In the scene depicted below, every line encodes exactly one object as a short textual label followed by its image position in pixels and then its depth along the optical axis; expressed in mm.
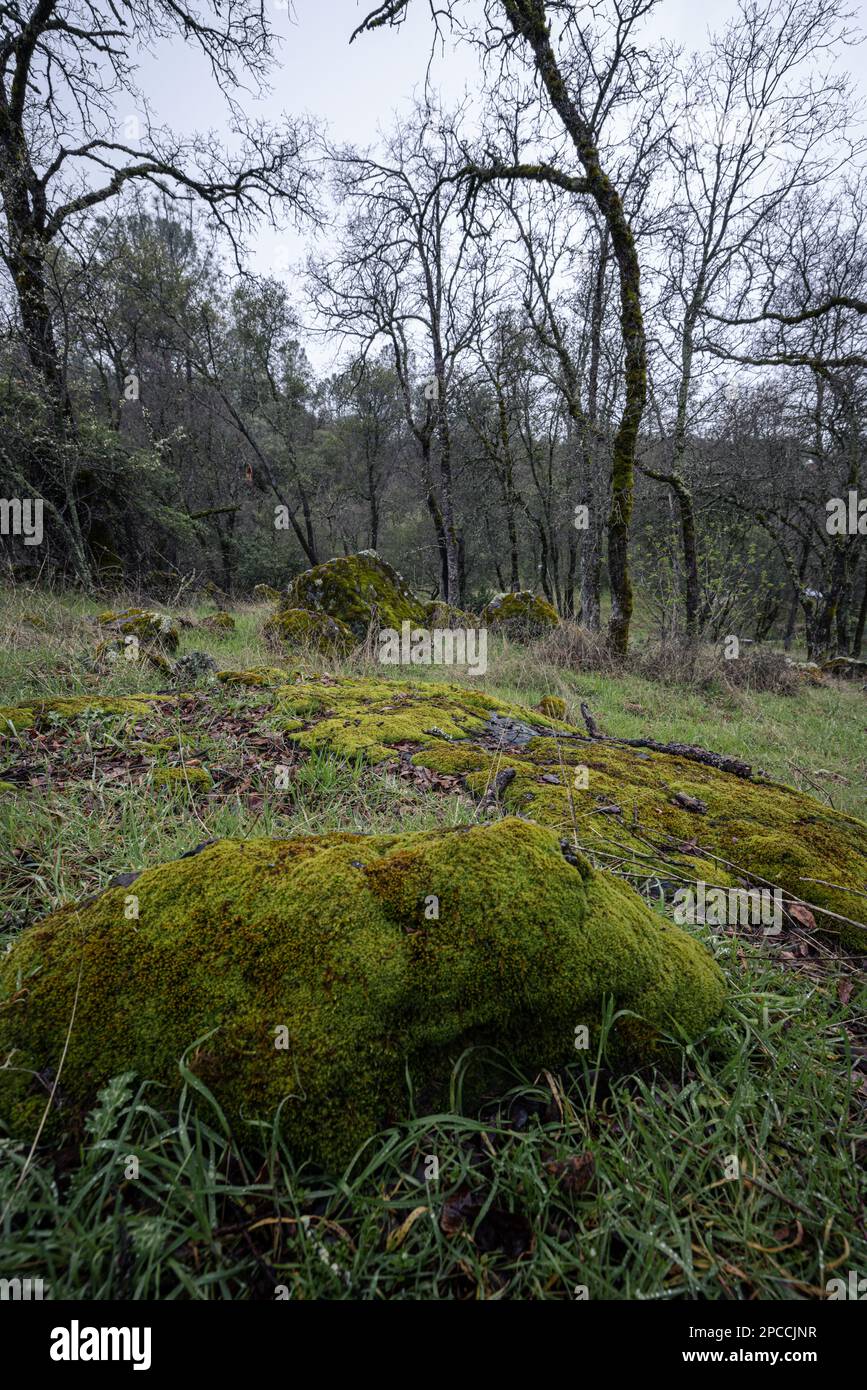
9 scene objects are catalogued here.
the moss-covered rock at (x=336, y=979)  1127
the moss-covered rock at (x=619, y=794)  2309
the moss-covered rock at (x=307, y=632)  7348
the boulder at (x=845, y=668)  13438
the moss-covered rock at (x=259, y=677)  4582
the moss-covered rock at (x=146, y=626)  6137
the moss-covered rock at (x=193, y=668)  5000
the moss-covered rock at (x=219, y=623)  8680
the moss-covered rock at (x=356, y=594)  8422
